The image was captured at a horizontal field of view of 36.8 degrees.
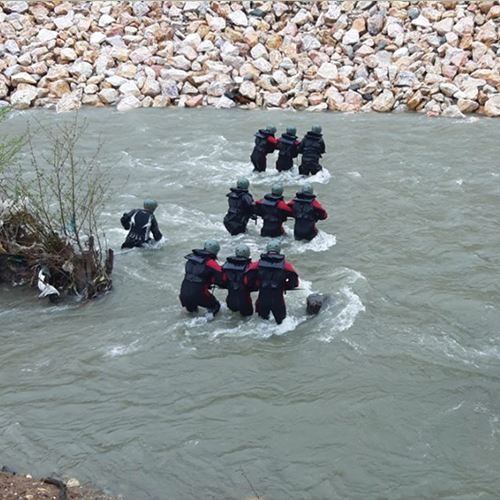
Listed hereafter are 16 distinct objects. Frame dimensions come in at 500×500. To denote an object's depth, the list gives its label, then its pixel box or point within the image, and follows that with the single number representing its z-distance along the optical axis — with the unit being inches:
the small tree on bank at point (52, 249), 442.3
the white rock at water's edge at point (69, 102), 933.8
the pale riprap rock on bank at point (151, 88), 950.5
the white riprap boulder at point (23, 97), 944.3
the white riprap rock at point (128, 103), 933.8
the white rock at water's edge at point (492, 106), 856.9
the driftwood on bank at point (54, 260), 443.5
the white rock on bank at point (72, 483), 285.7
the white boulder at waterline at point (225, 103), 932.6
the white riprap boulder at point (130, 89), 959.6
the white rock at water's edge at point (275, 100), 927.0
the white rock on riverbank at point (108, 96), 951.6
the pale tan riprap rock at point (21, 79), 975.6
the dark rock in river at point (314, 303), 421.4
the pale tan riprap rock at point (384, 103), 896.3
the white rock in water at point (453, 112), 861.8
